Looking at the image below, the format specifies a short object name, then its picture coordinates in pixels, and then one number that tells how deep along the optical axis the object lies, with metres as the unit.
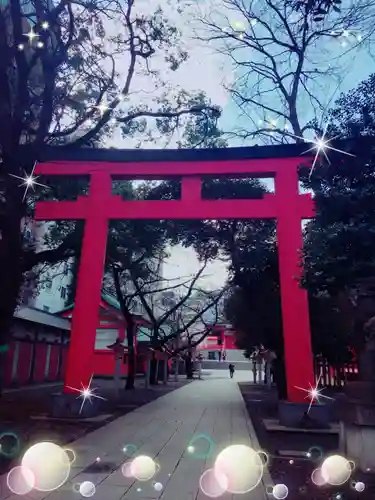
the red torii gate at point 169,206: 9.64
